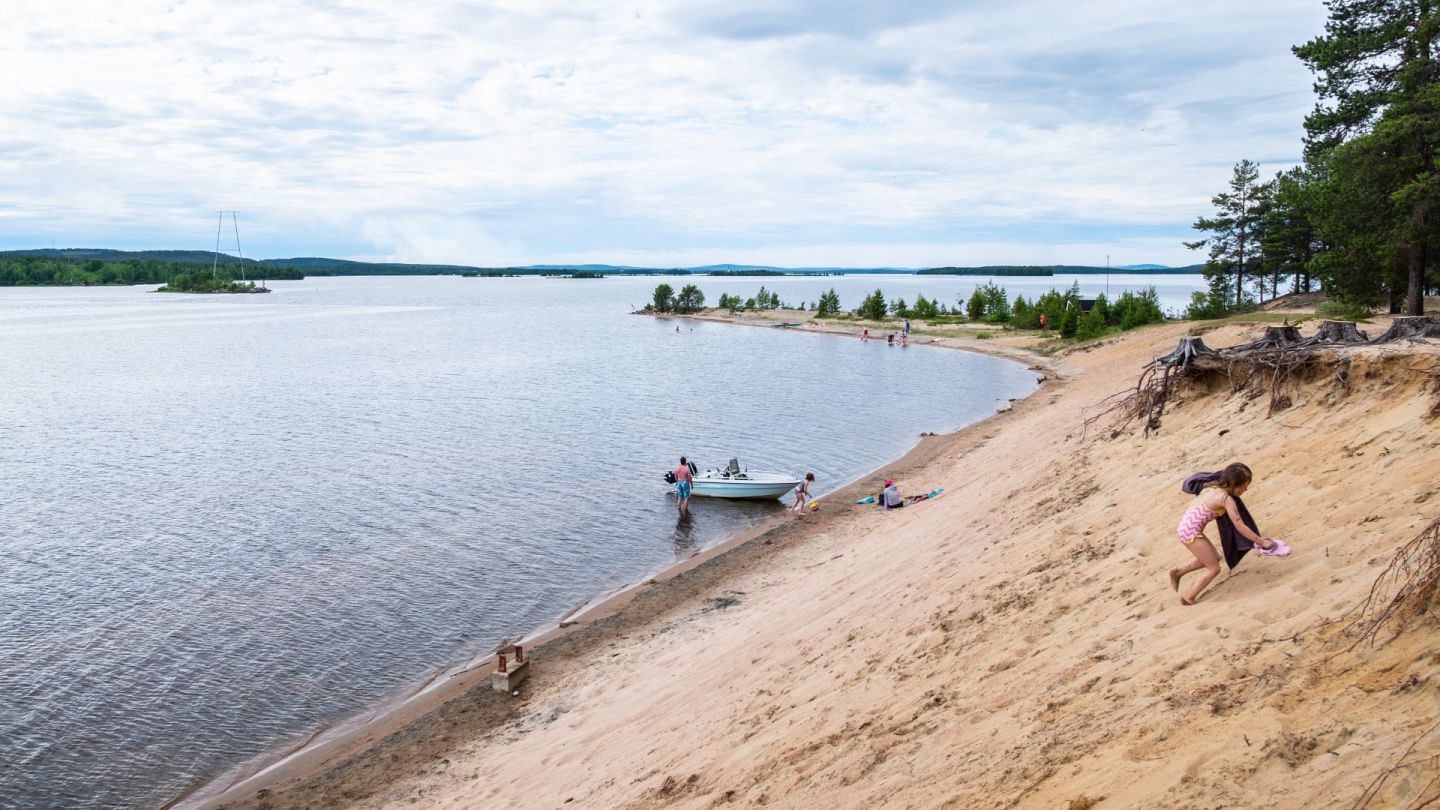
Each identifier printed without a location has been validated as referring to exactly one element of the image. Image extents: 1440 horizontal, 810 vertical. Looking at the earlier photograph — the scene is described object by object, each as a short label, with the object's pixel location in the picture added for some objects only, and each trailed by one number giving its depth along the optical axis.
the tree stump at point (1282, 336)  15.88
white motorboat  28.48
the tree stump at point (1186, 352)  17.56
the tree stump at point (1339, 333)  14.76
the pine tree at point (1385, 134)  30.11
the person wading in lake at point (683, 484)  27.66
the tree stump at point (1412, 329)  13.95
